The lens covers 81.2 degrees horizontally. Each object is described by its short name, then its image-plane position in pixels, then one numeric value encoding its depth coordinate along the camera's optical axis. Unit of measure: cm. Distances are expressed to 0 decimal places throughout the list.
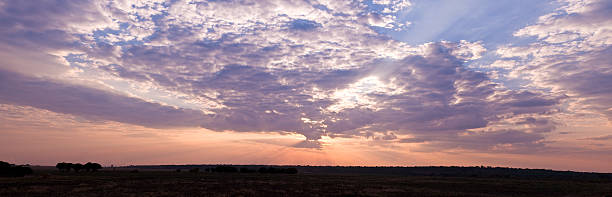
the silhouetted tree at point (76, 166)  10744
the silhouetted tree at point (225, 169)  13225
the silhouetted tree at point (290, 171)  13420
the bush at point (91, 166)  11081
